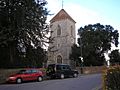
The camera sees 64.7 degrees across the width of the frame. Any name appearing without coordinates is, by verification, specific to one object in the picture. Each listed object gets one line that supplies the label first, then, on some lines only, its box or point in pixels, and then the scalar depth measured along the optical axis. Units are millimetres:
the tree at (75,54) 25162
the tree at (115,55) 28566
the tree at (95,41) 25018
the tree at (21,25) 9899
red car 9900
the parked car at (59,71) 12127
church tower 26874
